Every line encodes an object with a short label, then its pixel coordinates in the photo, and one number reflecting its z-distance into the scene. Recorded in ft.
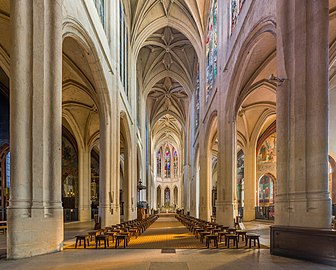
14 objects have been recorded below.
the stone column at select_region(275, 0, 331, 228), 24.39
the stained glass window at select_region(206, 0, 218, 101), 66.95
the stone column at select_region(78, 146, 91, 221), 86.94
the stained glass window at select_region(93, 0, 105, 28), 46.71
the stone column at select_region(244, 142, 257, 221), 86.07
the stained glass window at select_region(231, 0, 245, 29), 45.16
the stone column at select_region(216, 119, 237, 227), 52.39
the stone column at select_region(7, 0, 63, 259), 24.70
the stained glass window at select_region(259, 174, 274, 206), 104.22
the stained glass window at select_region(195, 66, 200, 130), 101.70
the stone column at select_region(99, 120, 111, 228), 48.97
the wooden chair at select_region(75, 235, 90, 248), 30.30
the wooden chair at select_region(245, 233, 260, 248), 29.81
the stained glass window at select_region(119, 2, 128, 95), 66.90
